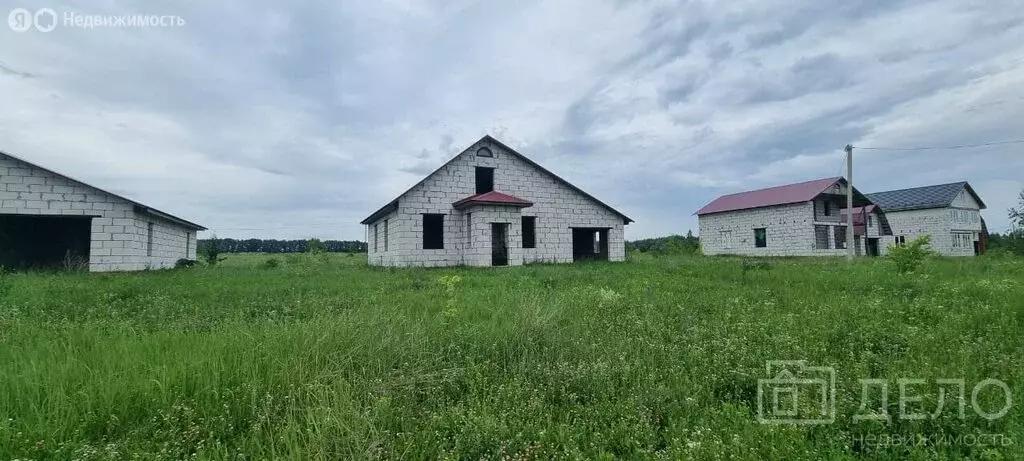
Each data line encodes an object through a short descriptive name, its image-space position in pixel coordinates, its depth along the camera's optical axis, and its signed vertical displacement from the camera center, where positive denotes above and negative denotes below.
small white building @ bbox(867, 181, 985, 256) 35.94 +2.50
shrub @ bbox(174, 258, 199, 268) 22.17 -0.28
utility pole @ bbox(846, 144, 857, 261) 20.81 +2.14
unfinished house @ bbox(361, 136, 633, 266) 18.77 +1.59
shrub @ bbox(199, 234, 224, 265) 25.05 +0.36
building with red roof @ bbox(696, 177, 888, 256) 31.09 +2.02
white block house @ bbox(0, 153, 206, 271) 14.49 +1.26
